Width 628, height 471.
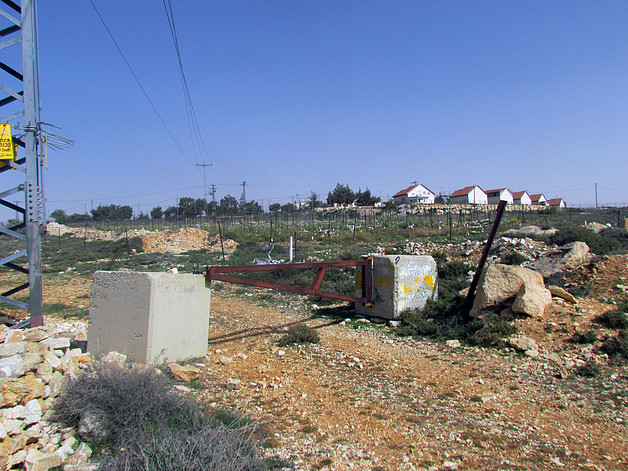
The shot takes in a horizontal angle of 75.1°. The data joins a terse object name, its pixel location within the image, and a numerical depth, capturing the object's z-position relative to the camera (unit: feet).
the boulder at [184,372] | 17.61
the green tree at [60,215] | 244.40
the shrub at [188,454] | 9.66
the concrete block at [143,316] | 18.72
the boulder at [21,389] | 11.57
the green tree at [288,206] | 211.16
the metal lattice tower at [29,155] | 20.29
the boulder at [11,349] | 13.56
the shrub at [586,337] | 21.26
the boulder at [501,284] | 26.09
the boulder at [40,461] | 10.28
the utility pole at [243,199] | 199.36
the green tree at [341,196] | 253.03
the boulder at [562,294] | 25.32
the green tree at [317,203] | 209.17
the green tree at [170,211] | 273.58
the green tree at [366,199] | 246.06
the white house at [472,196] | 245.65
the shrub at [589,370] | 18.54
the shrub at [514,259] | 42.12
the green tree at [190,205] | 266.01
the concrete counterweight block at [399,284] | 29.35
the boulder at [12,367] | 12.22
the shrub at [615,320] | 22.00
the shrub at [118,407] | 11.98
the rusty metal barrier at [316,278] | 22.20
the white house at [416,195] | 261.85
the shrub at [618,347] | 19.79
